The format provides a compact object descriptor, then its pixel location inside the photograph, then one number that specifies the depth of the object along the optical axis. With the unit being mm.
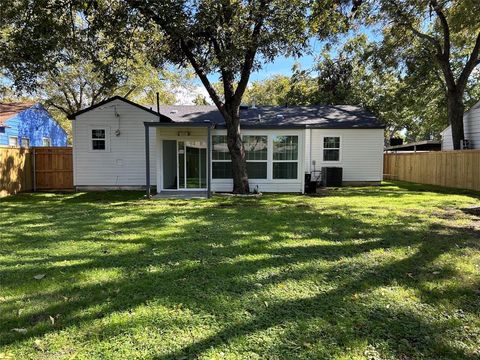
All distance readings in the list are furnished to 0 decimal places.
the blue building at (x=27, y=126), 18091
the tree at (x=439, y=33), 14992
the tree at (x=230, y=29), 10180
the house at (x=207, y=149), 14156
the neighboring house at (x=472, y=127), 17953
